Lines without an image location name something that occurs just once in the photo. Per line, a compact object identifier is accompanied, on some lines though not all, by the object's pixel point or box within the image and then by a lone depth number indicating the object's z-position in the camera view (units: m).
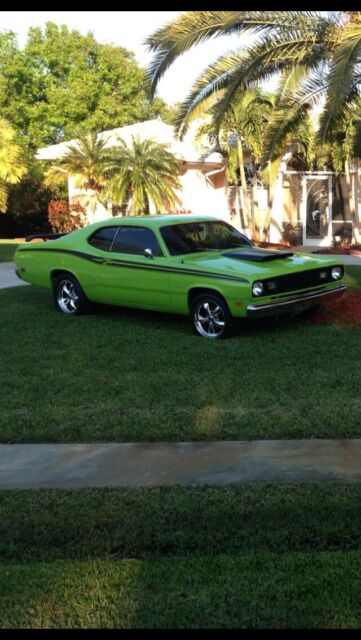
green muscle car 8.55
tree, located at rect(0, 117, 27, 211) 25.16
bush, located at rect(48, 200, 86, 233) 24.86
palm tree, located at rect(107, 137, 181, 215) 22.53
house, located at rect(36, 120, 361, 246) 22.31
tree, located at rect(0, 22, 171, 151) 45.88
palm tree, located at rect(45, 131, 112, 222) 24.17
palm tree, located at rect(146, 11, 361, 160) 10.14
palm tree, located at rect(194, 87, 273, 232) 19.81
